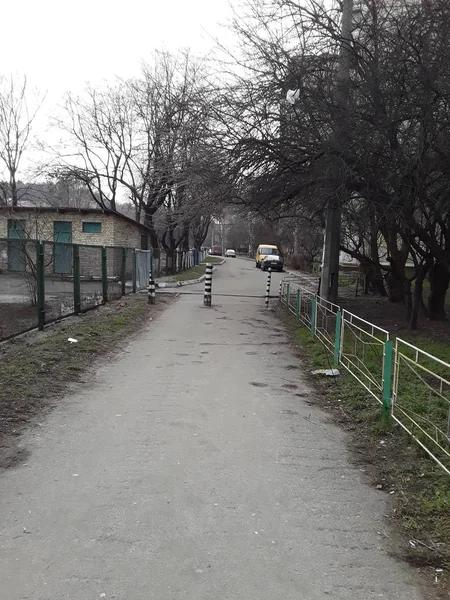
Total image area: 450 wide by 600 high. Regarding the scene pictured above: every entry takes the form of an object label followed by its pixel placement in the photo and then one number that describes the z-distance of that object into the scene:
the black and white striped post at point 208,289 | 17.08
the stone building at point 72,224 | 26.45
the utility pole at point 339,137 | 10.55
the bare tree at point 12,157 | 36.69
